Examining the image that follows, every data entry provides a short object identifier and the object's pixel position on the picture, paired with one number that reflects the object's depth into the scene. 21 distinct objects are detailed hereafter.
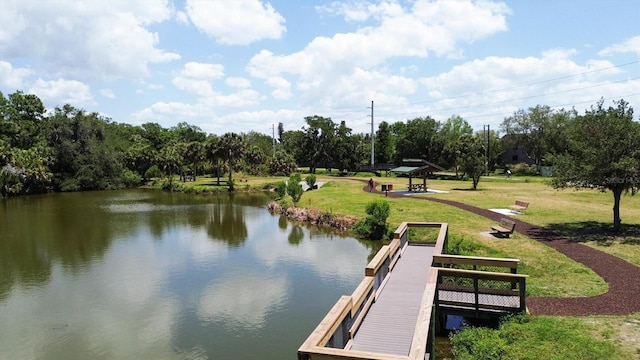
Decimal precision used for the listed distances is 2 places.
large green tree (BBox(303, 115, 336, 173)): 80.12
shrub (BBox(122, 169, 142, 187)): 67.81
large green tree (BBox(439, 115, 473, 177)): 69.94
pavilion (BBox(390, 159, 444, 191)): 39.25
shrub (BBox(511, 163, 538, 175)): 72.00
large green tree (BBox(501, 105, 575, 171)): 70.25
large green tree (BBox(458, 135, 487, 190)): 42.72
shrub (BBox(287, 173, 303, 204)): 38.76
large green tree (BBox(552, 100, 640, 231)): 19.34
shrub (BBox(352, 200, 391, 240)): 25.25
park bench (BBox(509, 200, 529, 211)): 26.28
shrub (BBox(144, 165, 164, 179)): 70.06
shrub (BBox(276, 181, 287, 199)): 44.33
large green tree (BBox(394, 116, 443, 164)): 74.94
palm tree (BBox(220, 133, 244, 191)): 59.38
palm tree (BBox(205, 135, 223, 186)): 59.70
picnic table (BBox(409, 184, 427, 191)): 41.12
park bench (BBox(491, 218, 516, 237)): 19.55
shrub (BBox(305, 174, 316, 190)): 49.53
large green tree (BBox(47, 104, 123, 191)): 62.53
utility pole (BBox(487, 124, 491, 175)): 69.96
